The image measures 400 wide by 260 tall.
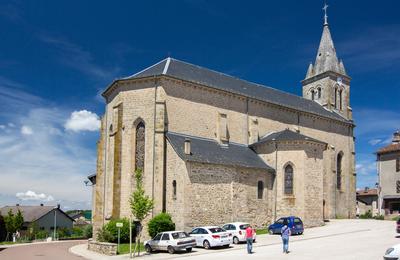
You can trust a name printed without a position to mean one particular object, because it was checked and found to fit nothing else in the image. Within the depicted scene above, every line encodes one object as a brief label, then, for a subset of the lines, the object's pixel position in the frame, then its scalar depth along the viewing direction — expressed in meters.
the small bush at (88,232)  44.20
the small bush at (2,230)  48.75
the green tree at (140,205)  24.34
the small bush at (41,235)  49.83
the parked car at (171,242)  22.91
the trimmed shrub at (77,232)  49.67
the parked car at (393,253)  14.67
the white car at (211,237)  23.85
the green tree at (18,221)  50.44
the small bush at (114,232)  28.91
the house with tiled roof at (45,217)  62.03
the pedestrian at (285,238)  20.61
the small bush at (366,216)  47.91
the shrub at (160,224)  28.30
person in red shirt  21.17
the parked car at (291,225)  28.95
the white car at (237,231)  25.95
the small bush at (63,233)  50.36
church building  30.64
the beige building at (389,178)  49.22
